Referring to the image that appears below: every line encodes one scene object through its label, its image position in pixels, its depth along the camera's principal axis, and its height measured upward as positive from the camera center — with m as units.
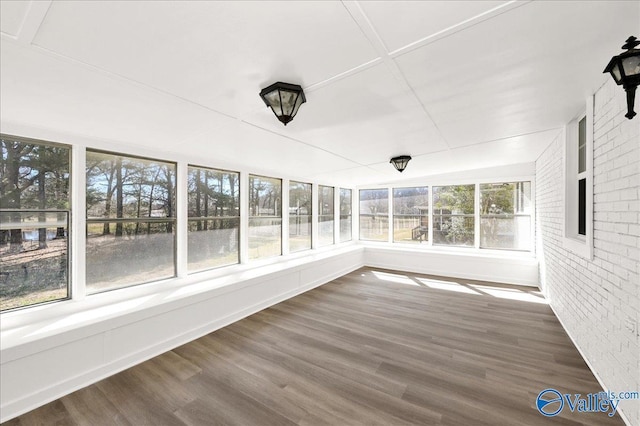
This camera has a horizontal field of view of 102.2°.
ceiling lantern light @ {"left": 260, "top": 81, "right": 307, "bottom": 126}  1.82 +0.82
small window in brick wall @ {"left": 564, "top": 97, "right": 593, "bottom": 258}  2.95 +0.33
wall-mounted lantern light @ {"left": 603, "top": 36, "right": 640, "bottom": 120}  1.39 +0.79
